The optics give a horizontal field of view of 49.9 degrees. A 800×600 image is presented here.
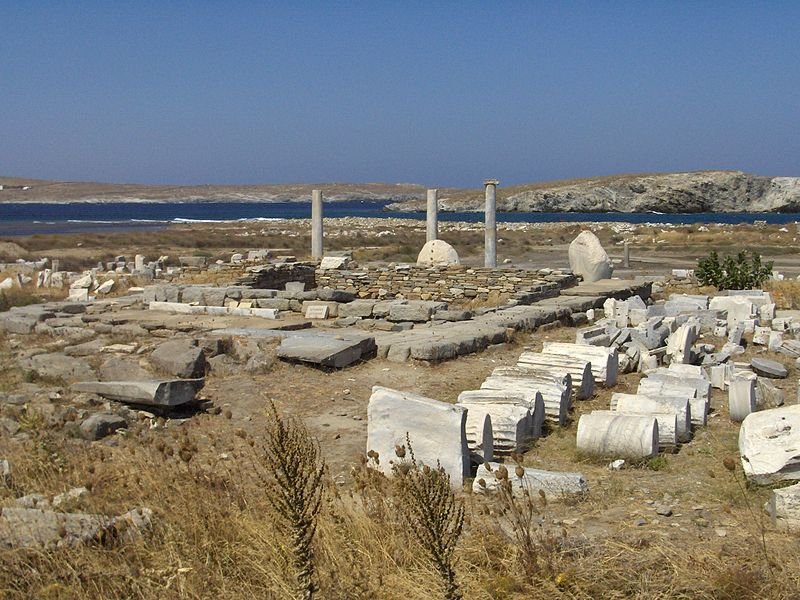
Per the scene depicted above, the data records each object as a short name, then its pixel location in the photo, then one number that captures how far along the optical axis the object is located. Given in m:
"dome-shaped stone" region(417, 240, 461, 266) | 19.53
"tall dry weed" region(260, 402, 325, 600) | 3.47
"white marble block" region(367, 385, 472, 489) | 6.19
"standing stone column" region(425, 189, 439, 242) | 23.98
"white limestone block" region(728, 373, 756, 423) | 7.75
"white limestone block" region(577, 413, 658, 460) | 6.66
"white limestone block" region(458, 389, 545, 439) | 7.35
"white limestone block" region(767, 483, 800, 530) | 4.96
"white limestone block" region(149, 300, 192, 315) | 14.39
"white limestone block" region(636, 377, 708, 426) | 7.67
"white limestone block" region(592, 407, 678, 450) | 6.91
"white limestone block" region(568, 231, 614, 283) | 18.22
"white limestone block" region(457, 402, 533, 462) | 6.62
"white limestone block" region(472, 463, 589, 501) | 5.70
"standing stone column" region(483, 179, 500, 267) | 21.53
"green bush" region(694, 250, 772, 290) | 16.94
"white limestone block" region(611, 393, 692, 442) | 7.27
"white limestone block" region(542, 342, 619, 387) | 9.38
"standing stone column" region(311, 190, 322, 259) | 24.66
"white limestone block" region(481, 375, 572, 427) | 7.82
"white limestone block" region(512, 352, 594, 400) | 8.86
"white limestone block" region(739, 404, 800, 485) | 5.77
